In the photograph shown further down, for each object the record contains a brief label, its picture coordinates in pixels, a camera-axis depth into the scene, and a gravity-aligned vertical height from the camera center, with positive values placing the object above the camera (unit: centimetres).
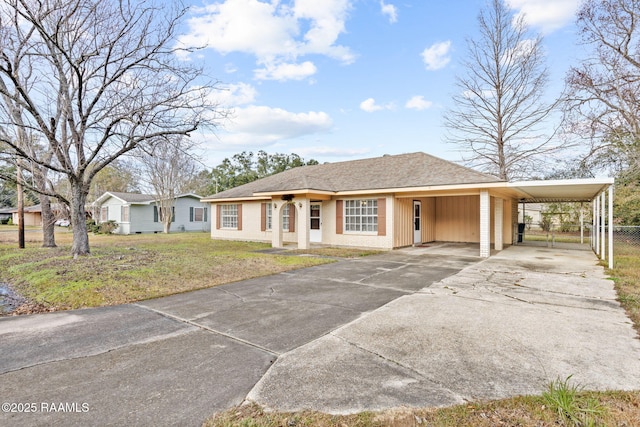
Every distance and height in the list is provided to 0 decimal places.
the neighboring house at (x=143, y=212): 2331 +19
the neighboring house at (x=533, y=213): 2595 -6
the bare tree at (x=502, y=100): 1911 +725
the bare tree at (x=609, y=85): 1467 +632
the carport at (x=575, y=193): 843 +75
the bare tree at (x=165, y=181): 2255 +250
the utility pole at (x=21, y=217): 1335 -8
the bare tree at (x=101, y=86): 801 +373
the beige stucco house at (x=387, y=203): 1136 +46
